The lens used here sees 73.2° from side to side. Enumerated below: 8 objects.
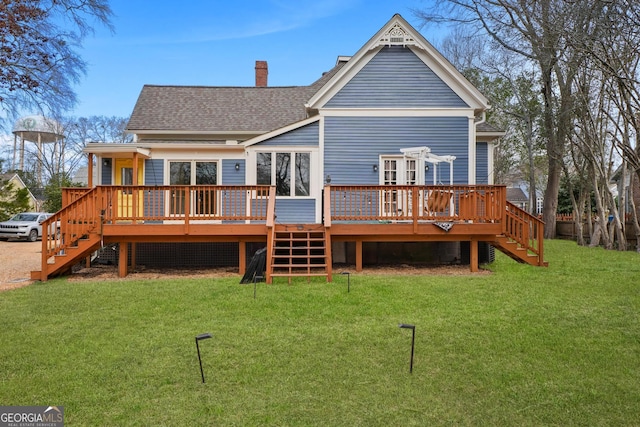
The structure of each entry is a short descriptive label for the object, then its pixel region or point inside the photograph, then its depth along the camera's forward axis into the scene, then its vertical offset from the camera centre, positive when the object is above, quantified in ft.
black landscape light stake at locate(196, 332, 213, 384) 12.27 -3.53
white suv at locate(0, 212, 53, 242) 67.15 -2.54
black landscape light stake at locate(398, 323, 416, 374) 13.14 -4.47
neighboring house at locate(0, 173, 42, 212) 113.70 +8.00
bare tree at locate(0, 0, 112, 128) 29.73 +12.46
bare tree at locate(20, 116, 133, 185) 125.49 +20.77
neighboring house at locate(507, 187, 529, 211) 164.25 +7.24
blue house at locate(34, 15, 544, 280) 38.14 +5.52
